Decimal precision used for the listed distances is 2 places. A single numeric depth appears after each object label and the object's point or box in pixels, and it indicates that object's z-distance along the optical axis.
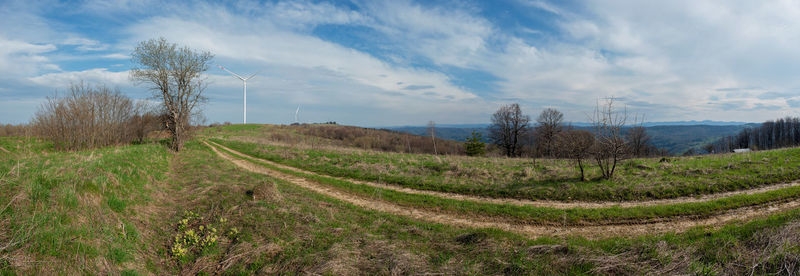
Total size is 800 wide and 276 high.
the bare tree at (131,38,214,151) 26.28
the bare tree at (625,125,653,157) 50.09
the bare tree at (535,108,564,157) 43.38
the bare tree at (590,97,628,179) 13.06
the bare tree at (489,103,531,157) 47.62
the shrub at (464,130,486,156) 44.12
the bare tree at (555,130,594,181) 13.88
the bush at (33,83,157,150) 18.62
